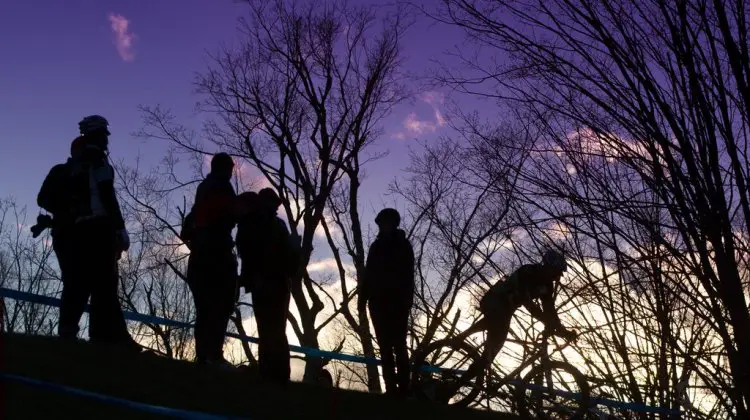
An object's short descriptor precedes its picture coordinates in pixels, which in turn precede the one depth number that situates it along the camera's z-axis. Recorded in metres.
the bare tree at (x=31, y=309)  23.64
